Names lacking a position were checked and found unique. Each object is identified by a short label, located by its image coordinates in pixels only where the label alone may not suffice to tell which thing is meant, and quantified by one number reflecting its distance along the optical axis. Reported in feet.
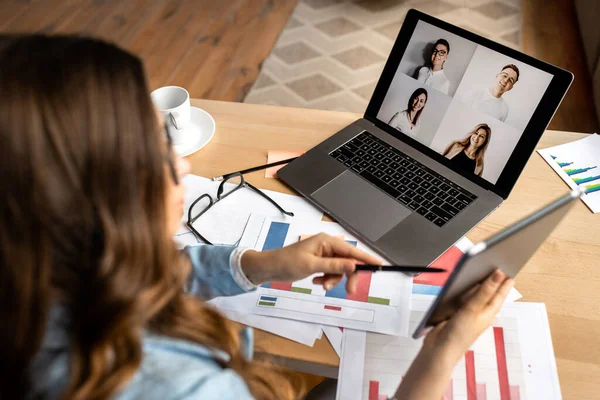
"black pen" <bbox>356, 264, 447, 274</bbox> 2.47
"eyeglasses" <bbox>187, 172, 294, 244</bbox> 3.08
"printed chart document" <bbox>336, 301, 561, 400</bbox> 2.30
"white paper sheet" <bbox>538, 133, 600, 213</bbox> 3.10
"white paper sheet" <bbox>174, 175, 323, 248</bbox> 3.02
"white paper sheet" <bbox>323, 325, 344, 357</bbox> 2.46
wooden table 2.42
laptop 2.85
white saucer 3.52
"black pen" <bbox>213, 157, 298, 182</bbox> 3.30
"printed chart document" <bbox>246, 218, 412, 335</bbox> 2.55
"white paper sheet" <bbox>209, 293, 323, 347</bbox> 2.50
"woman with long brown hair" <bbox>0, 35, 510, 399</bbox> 1.46
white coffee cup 3.43
